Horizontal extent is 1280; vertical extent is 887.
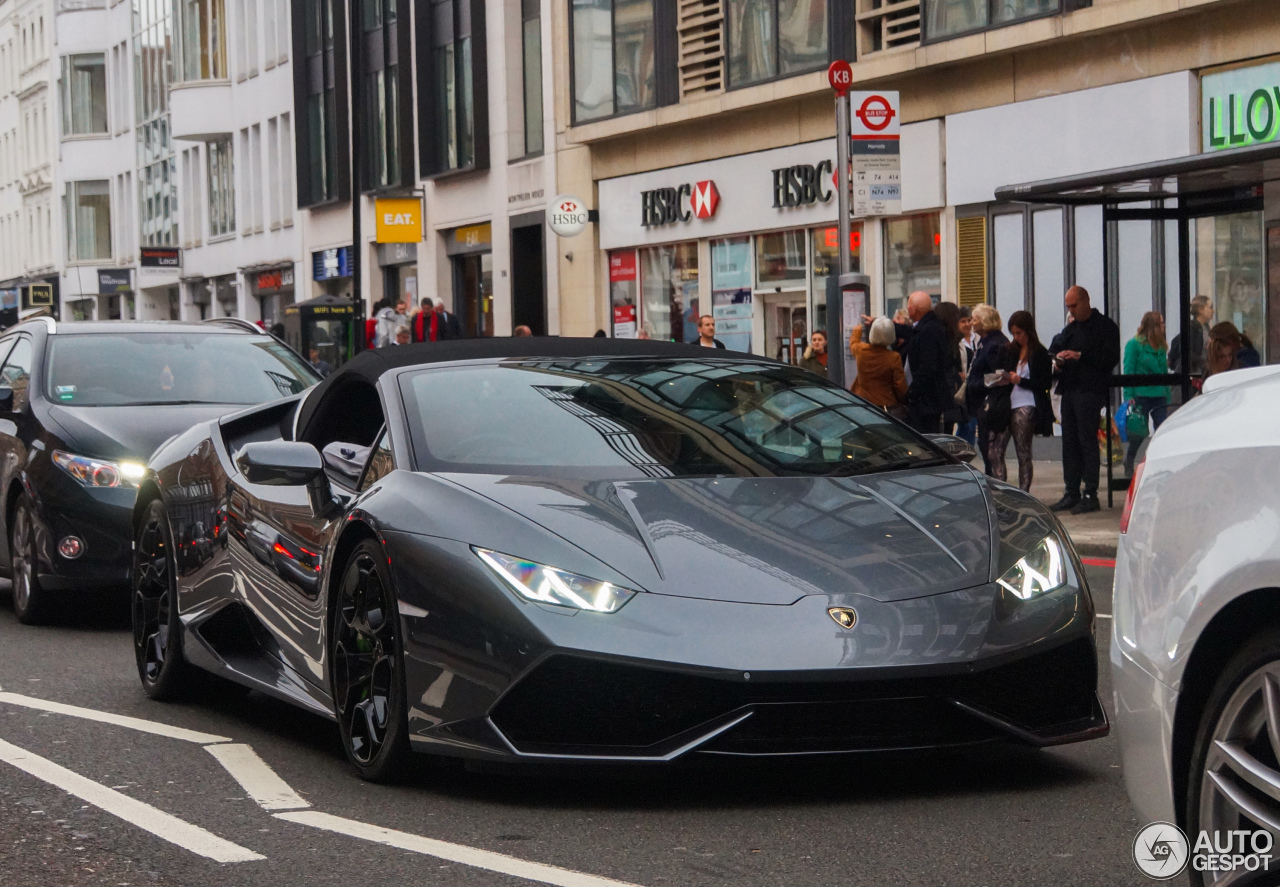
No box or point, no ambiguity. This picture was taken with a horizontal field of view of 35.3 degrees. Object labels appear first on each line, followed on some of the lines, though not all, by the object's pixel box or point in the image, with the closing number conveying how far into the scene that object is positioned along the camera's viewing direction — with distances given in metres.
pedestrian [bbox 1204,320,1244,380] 14.79
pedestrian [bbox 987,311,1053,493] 16.89
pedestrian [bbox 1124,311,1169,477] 16.52
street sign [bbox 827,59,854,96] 17.12
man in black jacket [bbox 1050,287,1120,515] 16.00
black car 10.49
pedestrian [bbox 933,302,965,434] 17.61
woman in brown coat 16.23
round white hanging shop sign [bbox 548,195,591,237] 30.66
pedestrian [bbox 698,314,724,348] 23.98
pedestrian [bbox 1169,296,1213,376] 16.58
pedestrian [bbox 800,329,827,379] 22.61
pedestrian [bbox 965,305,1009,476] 17.02
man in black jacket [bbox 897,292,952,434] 16.75
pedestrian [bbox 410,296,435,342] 29.22
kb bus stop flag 16.92
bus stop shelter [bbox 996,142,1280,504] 13.94
